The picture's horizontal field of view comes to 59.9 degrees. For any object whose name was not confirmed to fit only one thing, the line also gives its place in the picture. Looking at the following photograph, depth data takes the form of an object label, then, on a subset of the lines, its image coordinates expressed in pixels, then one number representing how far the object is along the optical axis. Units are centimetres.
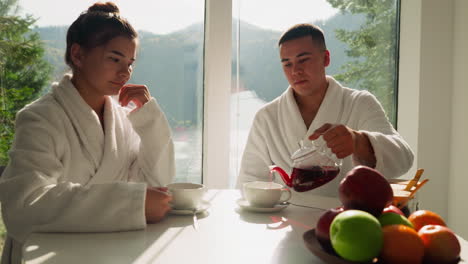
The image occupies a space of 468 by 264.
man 176
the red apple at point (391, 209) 81
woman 100
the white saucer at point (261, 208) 117
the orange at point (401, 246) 68
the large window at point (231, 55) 222
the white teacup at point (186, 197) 113
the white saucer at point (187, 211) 112
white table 81
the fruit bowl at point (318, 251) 70
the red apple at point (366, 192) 77
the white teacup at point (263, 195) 118
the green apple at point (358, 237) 67
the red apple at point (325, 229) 75
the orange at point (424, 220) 80
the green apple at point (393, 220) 74
